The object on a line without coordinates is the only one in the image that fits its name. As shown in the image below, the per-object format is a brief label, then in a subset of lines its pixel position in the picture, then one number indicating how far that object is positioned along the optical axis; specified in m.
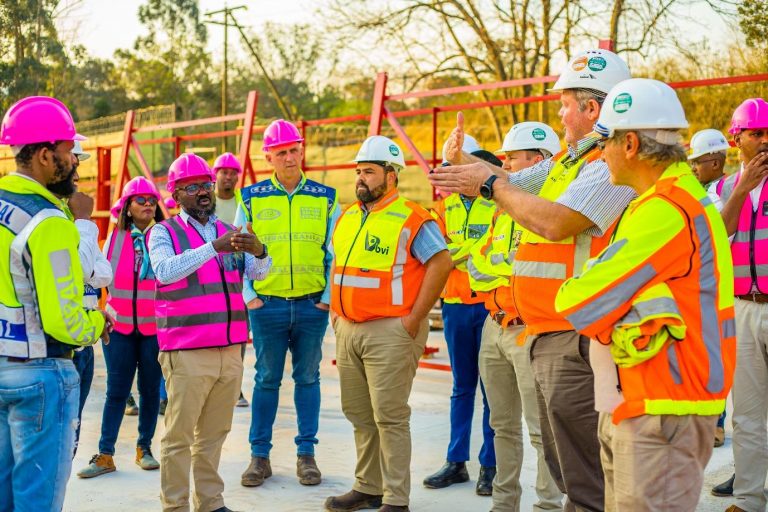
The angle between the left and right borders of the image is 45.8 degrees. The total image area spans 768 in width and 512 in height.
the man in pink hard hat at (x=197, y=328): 4.85
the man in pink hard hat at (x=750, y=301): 5.20
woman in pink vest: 6.27
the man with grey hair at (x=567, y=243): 3.46
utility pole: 38.44
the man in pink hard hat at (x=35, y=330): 3.26
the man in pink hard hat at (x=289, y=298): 6.19
